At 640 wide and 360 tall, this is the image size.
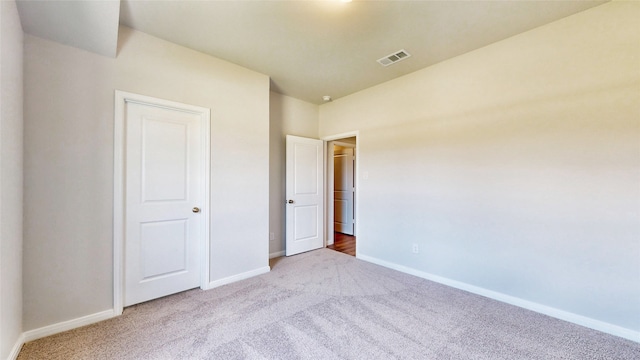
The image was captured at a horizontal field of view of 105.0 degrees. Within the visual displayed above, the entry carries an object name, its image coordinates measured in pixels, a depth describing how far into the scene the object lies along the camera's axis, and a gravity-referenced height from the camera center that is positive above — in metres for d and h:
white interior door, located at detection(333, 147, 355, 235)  5.65 -0.21
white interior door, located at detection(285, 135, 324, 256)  3.95 -0.22
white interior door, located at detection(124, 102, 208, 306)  2.35 -0.20
